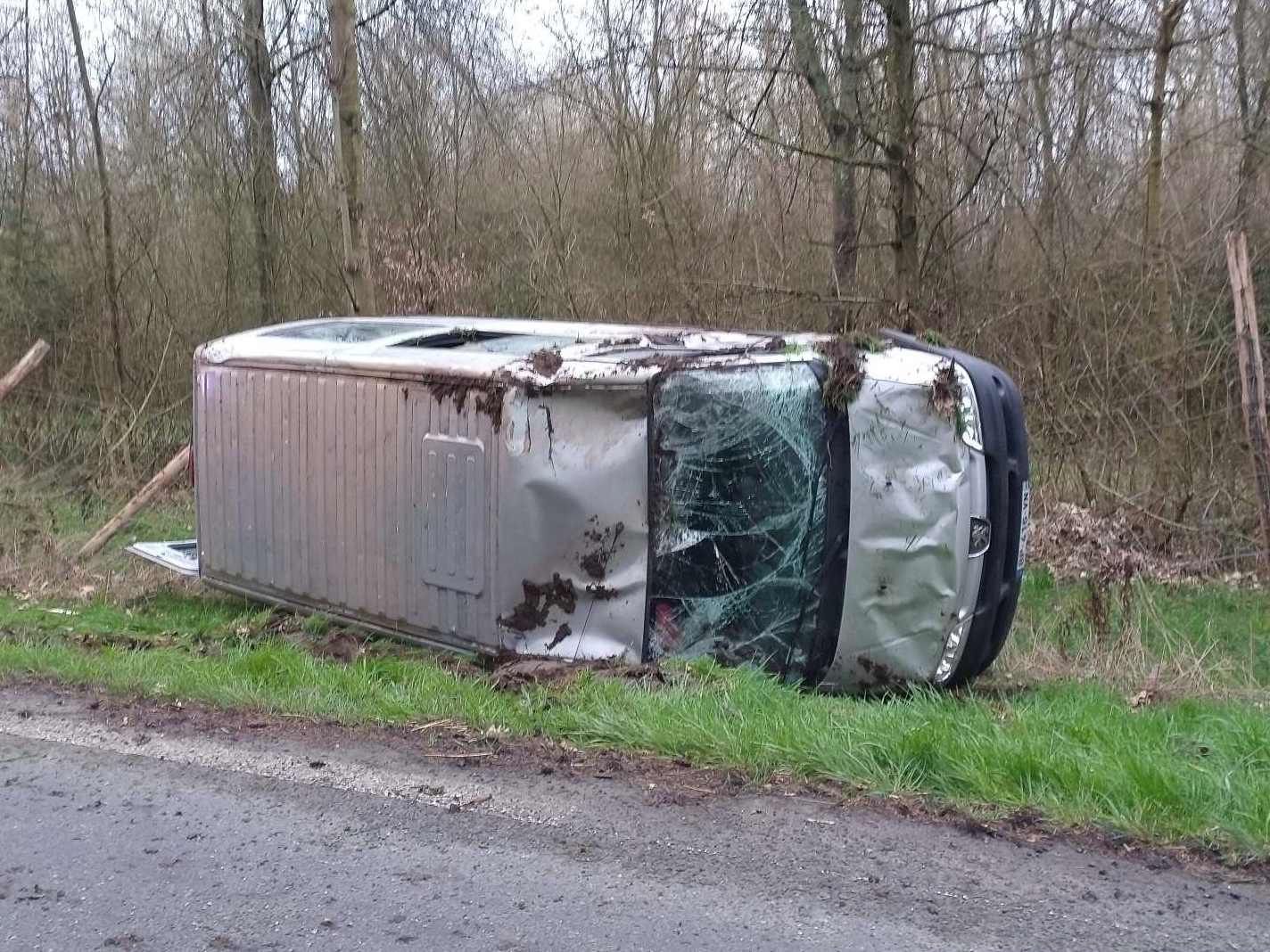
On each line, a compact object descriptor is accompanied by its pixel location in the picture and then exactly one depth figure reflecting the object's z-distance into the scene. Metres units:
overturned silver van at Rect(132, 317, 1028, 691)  5.71
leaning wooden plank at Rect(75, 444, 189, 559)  10.01
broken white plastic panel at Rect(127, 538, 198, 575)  8.52
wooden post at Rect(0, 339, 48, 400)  11.11
